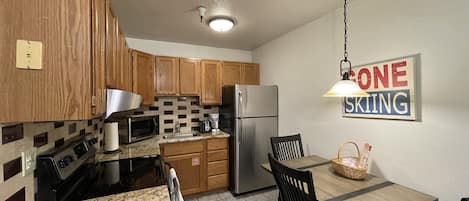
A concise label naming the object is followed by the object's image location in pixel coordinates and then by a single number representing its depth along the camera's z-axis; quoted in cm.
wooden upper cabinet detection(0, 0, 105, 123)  69
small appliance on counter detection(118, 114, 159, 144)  252
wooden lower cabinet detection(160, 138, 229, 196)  279
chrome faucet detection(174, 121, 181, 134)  331
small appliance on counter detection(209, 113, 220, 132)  338
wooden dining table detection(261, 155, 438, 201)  127
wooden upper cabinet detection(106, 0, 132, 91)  112
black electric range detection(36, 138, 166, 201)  102
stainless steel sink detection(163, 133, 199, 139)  295
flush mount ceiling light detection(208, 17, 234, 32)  229
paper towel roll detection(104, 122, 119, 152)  214
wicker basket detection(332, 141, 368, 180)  152
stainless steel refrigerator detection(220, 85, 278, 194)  291
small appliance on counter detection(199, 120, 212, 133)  334
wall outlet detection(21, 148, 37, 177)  91
